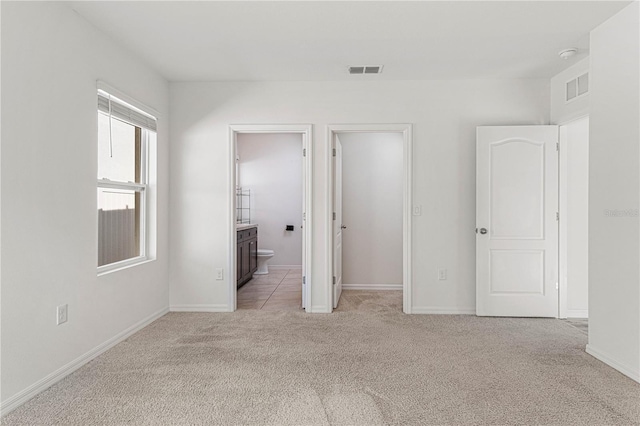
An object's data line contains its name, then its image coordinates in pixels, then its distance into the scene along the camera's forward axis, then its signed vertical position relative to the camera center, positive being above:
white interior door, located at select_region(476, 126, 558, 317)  3.98 -0.09
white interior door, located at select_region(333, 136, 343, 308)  4.39 -0.10
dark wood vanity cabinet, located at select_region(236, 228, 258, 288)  5.32 -0.63
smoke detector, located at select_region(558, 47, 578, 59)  3.34 +1.37
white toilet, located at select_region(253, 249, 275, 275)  6.59 -0.83
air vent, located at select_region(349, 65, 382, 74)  3.76 +1.39
